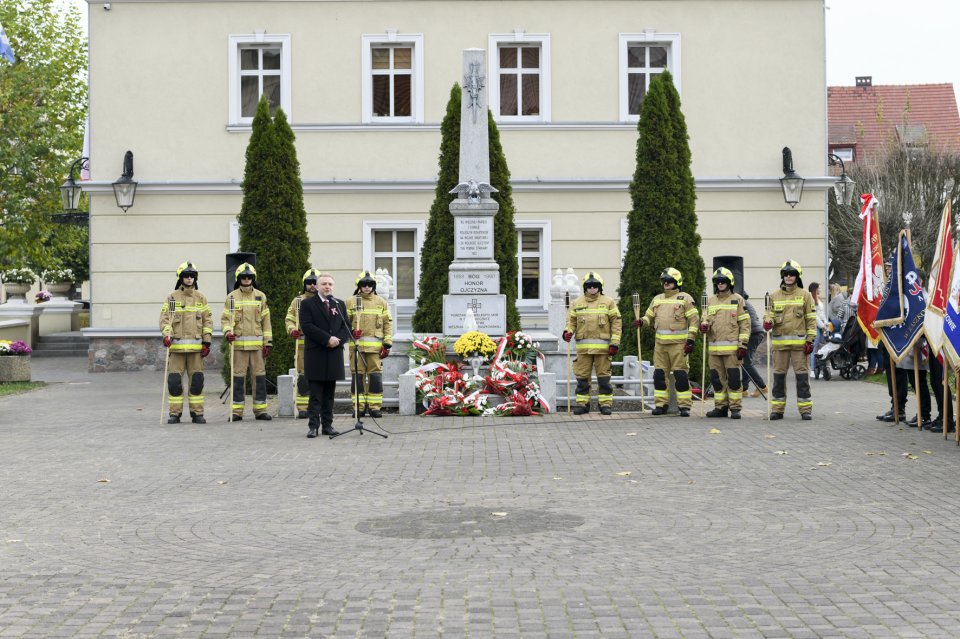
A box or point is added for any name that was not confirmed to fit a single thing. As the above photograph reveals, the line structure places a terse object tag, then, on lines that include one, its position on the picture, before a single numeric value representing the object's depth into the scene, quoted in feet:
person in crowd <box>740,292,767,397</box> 67.21
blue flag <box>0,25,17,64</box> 71.29
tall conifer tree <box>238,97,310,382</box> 73.67
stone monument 63.41
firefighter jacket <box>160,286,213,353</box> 55.72
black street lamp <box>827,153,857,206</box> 89.35
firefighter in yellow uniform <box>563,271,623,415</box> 57.36
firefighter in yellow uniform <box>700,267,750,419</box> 55.47
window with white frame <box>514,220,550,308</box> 92.22
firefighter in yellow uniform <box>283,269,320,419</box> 55.26
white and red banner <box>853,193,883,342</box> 54.75
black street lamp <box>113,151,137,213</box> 90.63
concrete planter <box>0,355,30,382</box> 82.69
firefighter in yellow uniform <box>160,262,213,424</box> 55.36
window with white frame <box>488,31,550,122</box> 92.79
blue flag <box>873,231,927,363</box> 51.24
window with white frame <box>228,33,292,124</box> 92.68
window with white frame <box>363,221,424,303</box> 92.89
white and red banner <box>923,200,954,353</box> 46.98
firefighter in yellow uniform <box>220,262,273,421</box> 56.80
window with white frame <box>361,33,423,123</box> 92.58
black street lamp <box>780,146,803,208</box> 90.53
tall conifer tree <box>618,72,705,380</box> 73.00
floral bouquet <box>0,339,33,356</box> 83.71
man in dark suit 48.83
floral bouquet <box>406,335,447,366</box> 60.34
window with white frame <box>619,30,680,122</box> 92.89
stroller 80.74
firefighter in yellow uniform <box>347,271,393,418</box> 56.08
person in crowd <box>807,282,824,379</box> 83.10
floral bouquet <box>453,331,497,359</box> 59.16
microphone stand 48.48
